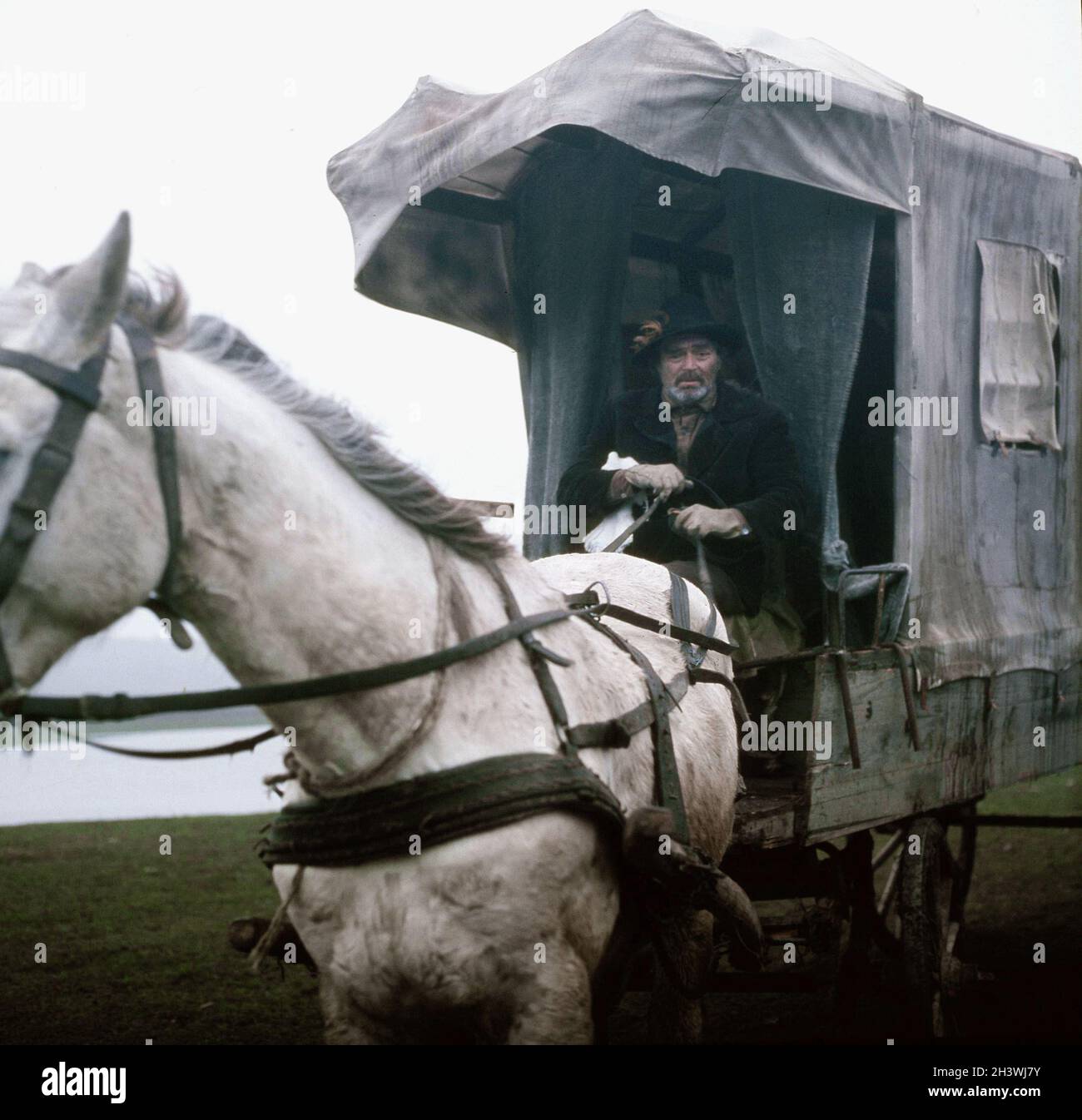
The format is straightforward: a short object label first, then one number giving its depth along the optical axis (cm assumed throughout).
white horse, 187
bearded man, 403
